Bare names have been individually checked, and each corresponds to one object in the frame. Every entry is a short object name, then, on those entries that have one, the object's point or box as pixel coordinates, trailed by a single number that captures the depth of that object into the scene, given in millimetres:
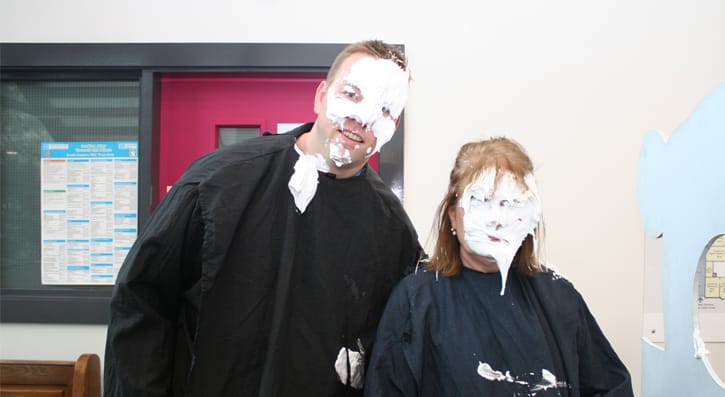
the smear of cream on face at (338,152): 1039
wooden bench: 1765
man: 962
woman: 941
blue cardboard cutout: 997
